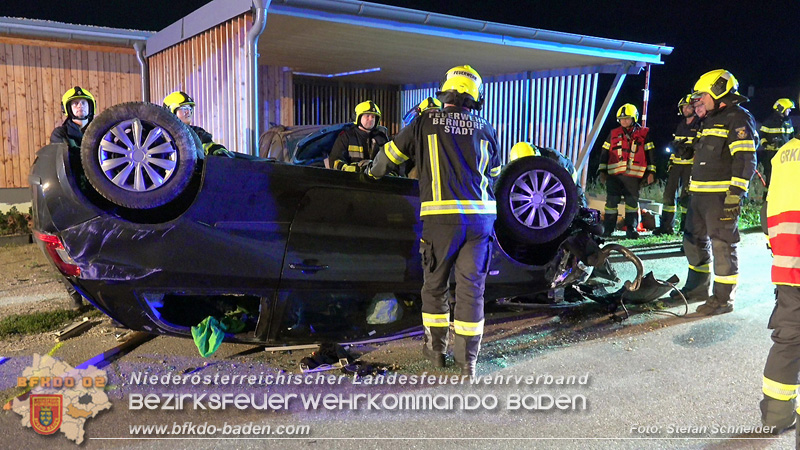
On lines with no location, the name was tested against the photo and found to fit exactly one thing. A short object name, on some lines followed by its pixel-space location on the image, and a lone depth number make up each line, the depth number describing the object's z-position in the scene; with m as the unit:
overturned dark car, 3.13
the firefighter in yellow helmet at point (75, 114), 5.61
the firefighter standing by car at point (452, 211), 3.62
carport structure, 6.05
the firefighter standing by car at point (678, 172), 7.53
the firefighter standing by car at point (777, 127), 9.79
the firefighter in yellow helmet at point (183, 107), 4.73
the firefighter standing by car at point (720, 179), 4.86
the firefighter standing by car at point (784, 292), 2.82
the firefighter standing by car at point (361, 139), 5.05
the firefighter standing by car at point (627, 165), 8.13
